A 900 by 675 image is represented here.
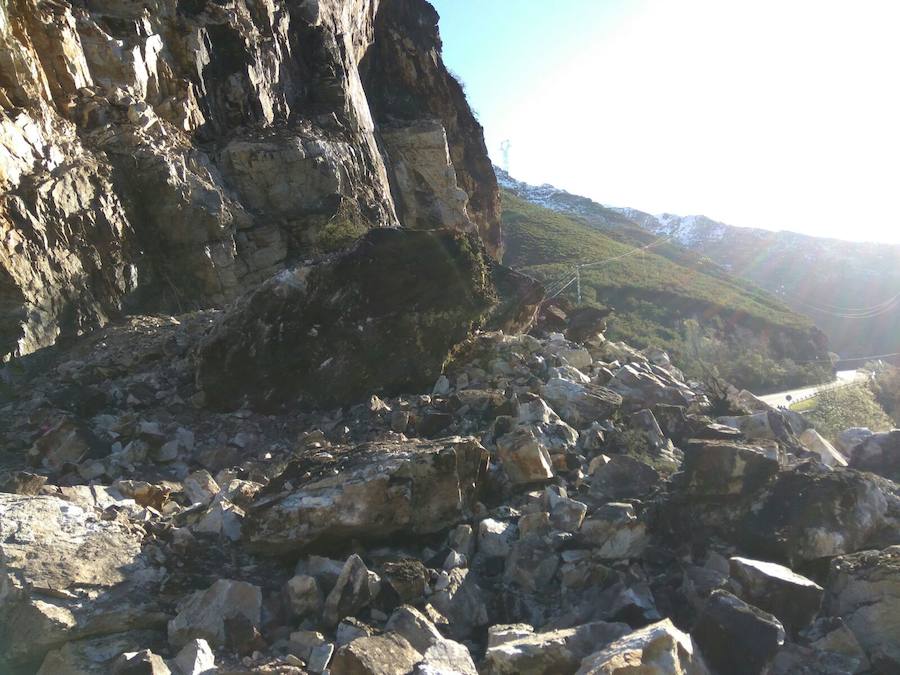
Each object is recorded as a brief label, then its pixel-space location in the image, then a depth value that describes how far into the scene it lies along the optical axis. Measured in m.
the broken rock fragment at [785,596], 3.09
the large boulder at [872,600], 2.91
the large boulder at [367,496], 3.60
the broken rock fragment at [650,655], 2.40
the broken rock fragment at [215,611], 2.82
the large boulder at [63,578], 2.70
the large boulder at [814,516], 3.54
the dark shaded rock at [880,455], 5.54
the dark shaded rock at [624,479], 4.52
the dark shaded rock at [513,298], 9.16
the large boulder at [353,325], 6.52
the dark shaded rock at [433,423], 5.72
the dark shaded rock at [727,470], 3.91
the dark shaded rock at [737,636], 2.77
